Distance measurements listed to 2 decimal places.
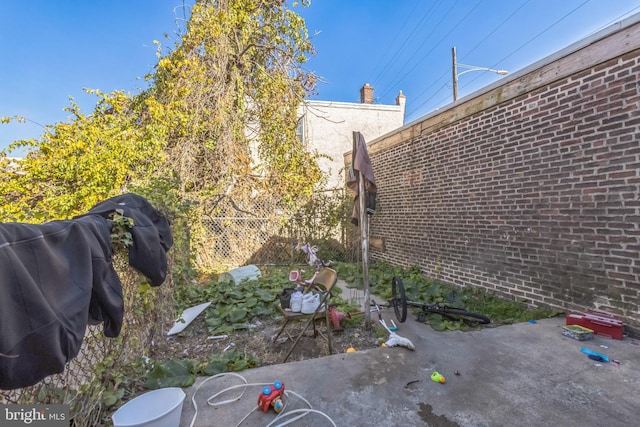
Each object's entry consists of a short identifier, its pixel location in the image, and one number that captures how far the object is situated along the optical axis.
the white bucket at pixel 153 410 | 1.65
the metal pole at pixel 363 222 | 3.80
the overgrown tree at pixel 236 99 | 6.66
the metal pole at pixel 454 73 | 14.30
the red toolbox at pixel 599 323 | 3.07
